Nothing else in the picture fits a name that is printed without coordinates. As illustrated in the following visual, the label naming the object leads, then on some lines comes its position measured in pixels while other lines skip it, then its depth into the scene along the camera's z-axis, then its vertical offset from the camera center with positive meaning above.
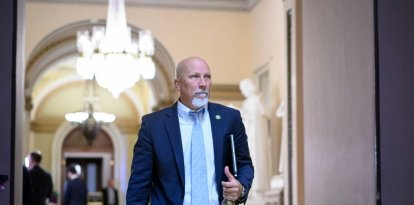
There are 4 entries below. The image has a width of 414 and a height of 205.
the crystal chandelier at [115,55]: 12.36 +1.17
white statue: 14.68 -0.09
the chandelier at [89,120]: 23.11 +0.37
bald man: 4.93 -0.09
